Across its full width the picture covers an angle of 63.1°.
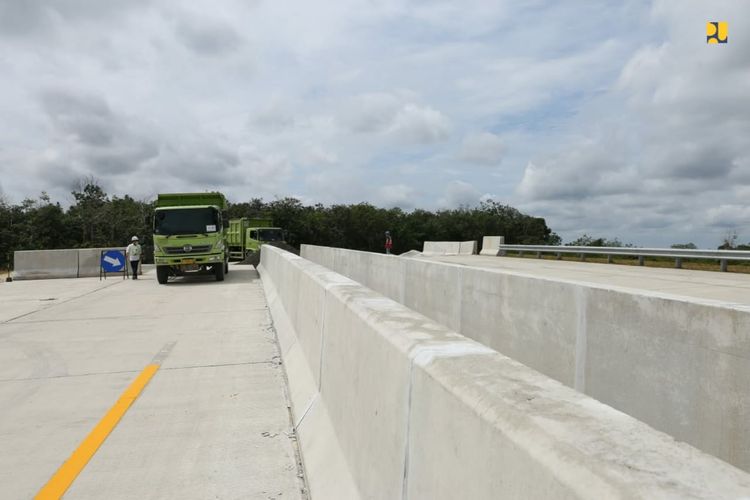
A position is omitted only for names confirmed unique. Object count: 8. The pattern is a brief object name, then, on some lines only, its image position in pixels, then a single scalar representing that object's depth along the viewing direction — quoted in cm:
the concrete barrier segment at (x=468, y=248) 3694
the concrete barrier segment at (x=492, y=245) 3591
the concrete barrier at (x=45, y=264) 2708
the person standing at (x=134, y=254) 2495
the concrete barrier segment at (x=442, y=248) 3875
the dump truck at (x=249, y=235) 4284
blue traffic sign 2717
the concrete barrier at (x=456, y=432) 158
